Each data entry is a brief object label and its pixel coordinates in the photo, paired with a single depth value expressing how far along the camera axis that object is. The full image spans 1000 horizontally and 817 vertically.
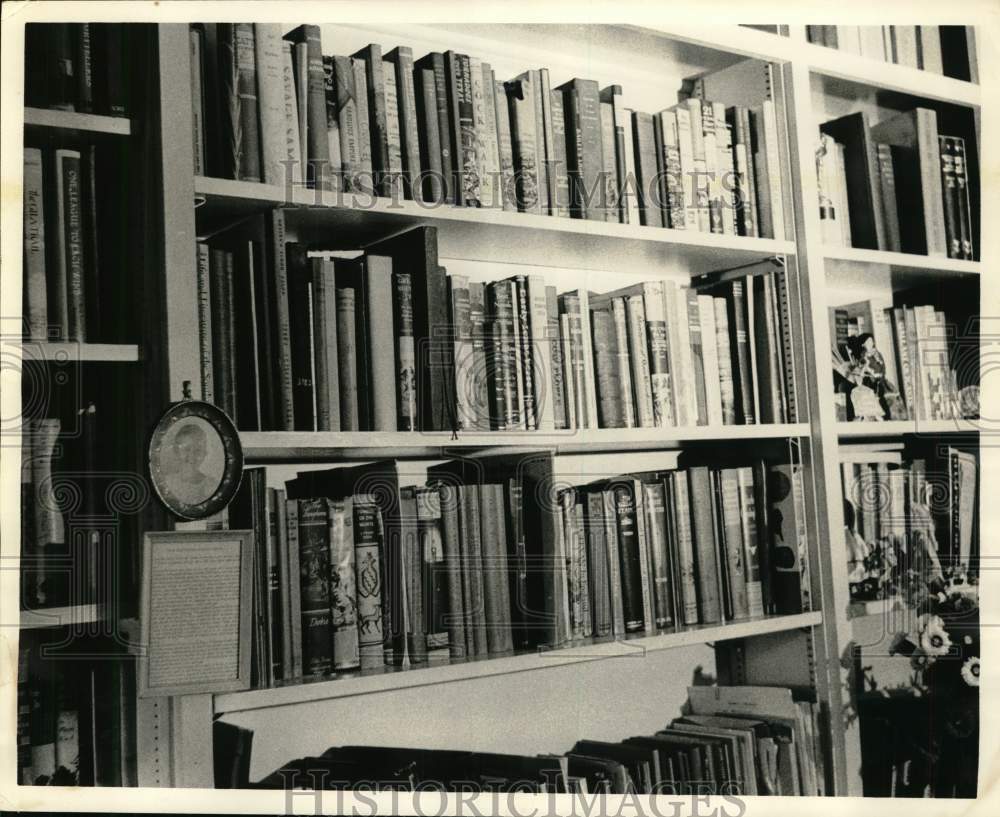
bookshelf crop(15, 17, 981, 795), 1.36
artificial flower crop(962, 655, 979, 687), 1.77
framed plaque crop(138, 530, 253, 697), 1.34
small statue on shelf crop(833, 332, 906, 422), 1.87
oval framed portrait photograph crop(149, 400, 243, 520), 1.34
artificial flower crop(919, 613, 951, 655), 1.80
